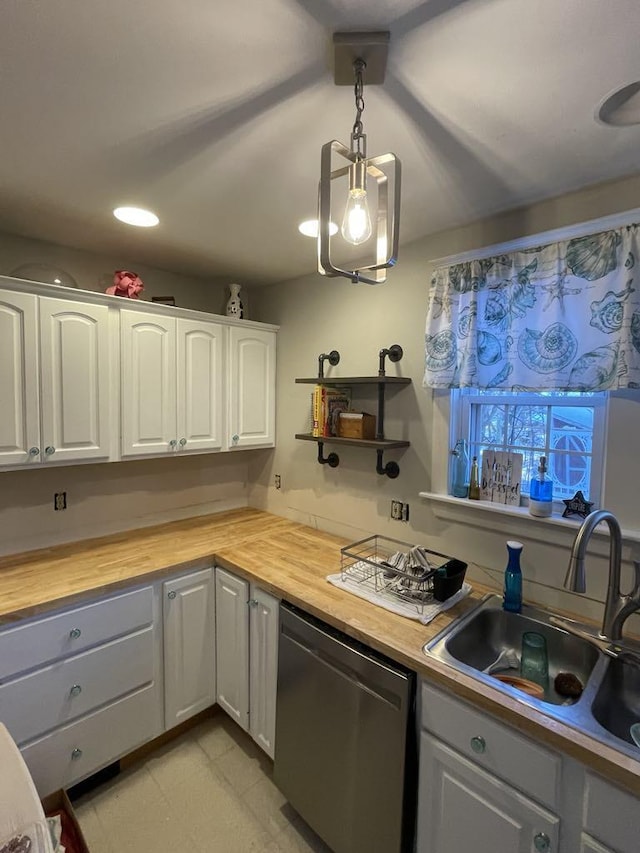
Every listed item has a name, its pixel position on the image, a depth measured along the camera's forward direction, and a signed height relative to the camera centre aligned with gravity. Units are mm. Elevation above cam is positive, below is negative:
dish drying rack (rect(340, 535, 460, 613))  1570 -722
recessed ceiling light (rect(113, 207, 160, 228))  1670 +765
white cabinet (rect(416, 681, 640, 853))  944 -995
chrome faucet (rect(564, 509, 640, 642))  1185 -513
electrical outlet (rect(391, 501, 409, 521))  2018 -536
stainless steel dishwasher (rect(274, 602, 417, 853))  1271 -1160
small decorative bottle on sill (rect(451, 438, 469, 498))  1816 -300
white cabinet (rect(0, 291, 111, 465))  1699 +73
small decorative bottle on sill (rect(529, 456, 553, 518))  1567 -349
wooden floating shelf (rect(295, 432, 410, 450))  1896 -192
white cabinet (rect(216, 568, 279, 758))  1766 -1168
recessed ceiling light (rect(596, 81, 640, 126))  1000 +764
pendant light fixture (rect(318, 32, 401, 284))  872 +486
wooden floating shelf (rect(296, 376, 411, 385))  1881 +106
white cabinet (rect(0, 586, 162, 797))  1504 -1152
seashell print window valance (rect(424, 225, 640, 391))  1355 +328
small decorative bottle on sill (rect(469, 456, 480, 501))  1792 -353
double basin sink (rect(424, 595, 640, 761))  1054 -799
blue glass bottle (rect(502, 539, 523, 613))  1504 -653
